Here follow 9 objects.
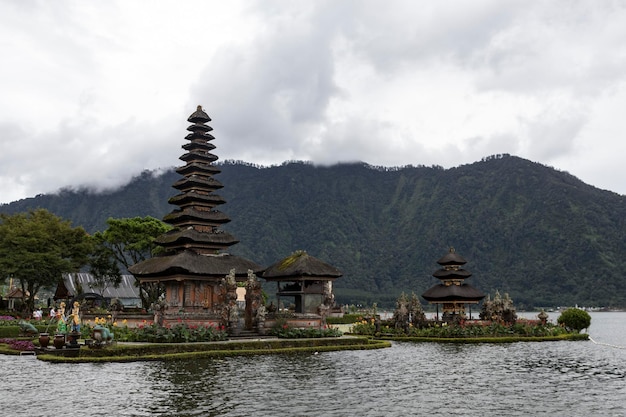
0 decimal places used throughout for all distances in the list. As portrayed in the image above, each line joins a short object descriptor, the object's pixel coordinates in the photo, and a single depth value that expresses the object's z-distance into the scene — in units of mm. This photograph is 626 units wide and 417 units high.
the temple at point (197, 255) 43719
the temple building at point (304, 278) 47844
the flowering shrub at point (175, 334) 36844
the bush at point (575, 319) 53625
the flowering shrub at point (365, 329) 49512
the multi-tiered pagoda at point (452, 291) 57125
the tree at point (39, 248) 62125
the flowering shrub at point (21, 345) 33938
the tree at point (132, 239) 67750
